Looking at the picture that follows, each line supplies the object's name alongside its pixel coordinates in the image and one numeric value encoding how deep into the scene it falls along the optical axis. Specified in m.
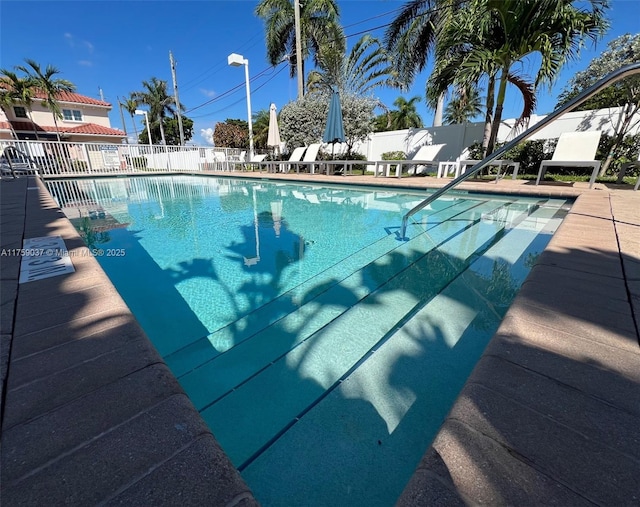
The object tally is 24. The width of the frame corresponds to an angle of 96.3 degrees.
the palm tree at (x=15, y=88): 17.29
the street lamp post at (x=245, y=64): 14.71
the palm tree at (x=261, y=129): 23.53
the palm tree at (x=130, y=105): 34.75
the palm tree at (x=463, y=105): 8.52
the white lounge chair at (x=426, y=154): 9.66
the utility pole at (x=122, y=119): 35.56
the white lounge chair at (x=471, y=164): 7.18
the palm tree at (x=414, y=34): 10.24
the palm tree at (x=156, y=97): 33.59
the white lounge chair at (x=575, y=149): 6.11
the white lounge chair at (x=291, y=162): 12.29
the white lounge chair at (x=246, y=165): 17.48
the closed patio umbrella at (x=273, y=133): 13.30
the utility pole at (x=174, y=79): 21.95
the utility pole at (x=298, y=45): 12.72
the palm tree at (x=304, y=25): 13.78
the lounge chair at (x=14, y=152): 9.16
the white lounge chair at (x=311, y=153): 11.75
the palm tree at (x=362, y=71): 14.64
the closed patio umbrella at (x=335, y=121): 10.16
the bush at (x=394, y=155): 12.79
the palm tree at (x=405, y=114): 25.45
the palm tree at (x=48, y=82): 17.64
